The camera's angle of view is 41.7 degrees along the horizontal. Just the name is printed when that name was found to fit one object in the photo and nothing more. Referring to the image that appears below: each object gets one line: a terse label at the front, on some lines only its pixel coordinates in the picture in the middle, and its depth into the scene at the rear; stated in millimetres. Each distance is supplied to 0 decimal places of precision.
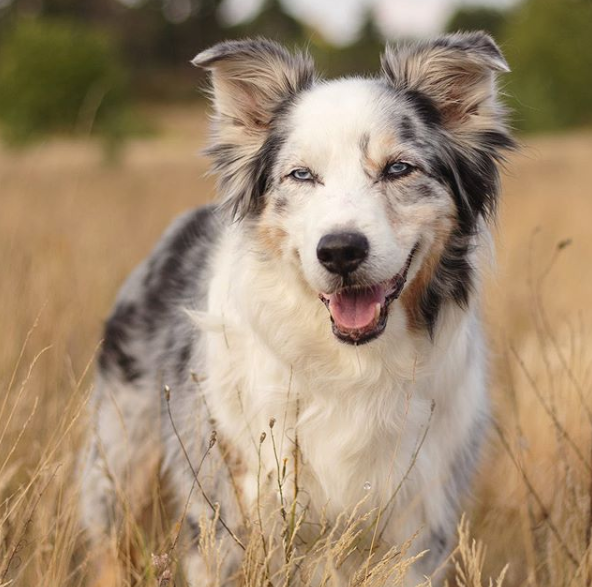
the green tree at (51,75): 21773
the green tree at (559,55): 36062
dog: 2451
